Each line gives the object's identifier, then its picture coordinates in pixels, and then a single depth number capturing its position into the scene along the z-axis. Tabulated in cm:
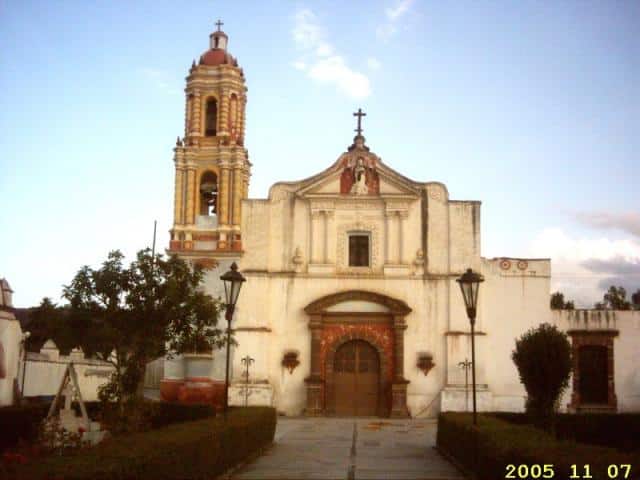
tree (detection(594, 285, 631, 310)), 7112
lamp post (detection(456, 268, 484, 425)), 1860
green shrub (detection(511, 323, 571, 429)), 1922
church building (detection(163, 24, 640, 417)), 3070
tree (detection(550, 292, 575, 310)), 6722
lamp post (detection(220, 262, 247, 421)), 1823
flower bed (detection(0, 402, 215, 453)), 1945
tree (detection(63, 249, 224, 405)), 2111
